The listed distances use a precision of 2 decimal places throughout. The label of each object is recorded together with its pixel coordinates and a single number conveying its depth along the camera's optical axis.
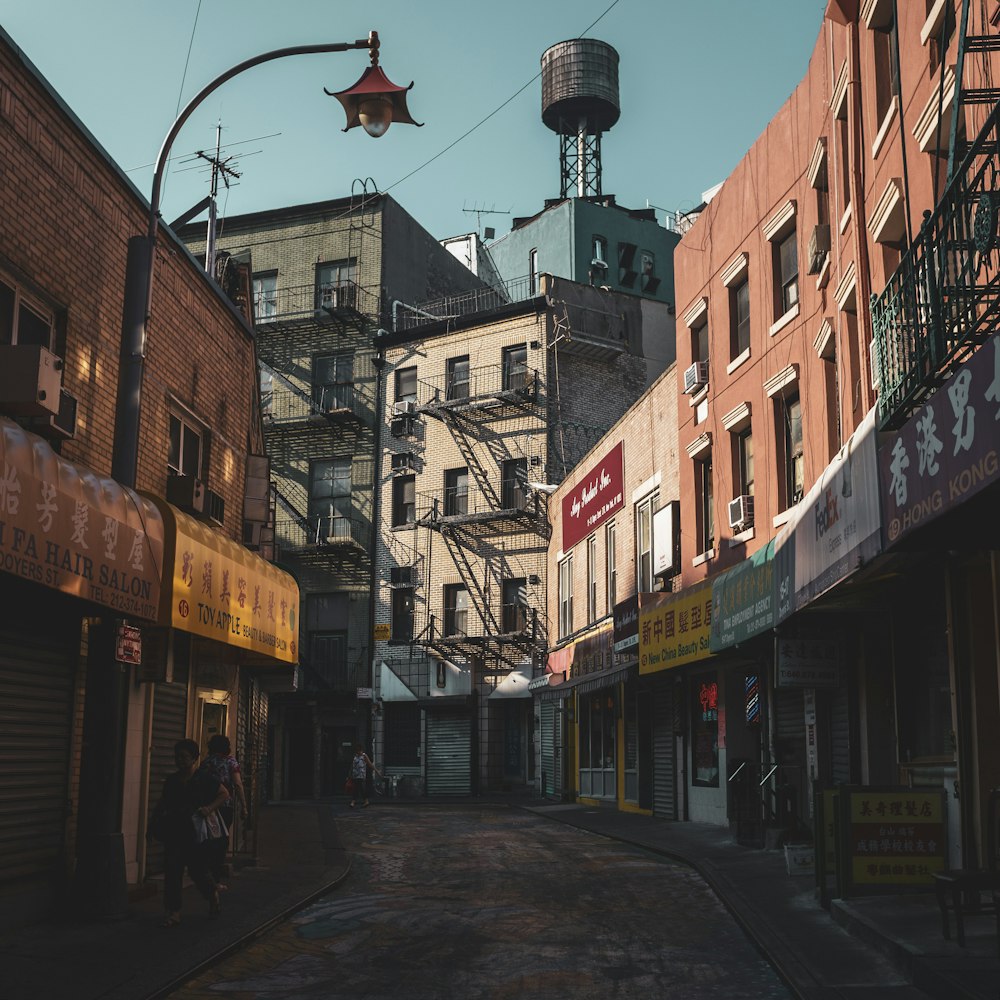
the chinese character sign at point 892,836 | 11.27
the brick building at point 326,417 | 41.56
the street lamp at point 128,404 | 11.08
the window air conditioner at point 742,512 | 20.72
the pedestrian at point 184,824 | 11.01
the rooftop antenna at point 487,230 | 57.34
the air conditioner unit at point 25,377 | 10.59
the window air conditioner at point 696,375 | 23.42
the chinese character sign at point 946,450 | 7.50
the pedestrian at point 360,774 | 33.72
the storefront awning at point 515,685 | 38.81
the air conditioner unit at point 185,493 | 15.48
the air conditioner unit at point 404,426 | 42.12
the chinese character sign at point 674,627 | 20.56
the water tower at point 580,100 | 53.16
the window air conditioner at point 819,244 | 17.70
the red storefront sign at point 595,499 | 29.69
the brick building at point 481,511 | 39.47
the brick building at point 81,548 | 10.44
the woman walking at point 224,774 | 12.05
